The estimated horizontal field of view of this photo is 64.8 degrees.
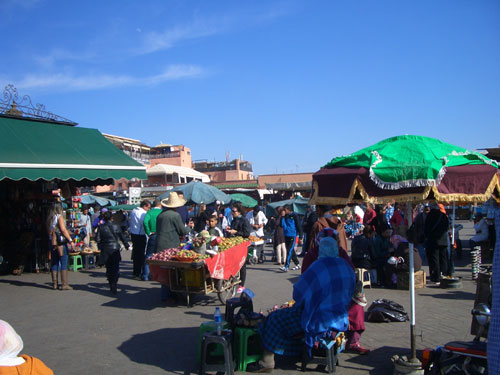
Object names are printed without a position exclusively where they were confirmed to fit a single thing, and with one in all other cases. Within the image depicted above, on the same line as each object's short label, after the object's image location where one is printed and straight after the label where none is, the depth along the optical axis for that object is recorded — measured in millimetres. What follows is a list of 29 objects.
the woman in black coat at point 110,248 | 9000
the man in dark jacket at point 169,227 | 8359
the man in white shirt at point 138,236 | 10531
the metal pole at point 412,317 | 4488
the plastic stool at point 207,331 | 4816
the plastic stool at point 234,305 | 5246
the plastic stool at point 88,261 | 12566
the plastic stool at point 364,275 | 8648
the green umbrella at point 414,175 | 4379
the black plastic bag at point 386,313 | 6445
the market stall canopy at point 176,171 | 31359
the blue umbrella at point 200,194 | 17172
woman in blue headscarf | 4656
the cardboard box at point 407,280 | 8875
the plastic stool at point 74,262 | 12414
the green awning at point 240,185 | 38531
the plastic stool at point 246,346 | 4828
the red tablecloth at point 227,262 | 7176
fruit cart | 7160
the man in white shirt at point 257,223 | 13273
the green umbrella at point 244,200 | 22969
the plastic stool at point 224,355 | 4586
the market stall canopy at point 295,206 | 20797
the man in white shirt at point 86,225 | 14164
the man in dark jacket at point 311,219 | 11297
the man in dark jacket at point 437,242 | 9242
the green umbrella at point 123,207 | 24344
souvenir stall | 10773
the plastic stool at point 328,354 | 4656
